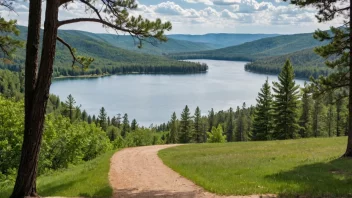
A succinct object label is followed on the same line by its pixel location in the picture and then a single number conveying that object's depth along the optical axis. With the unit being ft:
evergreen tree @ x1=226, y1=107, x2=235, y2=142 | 306.51
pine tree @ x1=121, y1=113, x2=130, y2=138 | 340.43
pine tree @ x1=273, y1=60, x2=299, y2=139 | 146.82
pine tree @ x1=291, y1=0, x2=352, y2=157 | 57.16
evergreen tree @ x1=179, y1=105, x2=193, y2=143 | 222.07
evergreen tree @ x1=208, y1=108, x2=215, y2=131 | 305.36
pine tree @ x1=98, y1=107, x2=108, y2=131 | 304.67
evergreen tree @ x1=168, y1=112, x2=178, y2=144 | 265.73
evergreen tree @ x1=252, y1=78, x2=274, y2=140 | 157.58
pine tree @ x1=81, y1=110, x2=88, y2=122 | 364.54
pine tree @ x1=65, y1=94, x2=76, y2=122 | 269.36
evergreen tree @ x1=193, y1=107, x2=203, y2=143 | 230.38
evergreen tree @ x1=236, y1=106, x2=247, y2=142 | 285.56
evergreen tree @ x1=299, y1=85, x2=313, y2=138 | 195.83
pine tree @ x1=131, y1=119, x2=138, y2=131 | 327.35
